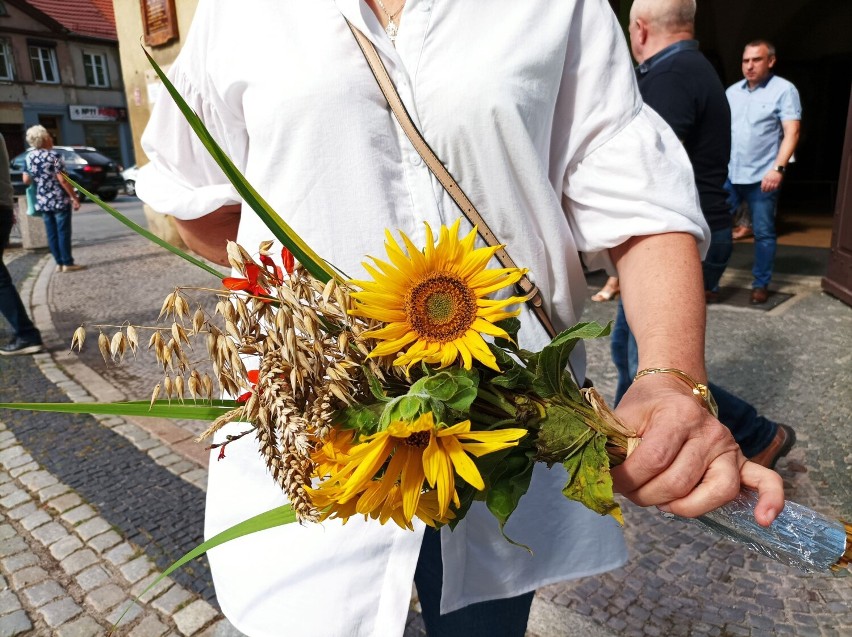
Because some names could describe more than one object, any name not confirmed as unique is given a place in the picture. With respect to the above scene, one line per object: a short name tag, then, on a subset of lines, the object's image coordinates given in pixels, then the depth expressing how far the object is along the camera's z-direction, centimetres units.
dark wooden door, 561
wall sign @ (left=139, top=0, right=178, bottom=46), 852
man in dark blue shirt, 345
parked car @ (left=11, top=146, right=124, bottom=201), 2012
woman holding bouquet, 111
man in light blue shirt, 571
